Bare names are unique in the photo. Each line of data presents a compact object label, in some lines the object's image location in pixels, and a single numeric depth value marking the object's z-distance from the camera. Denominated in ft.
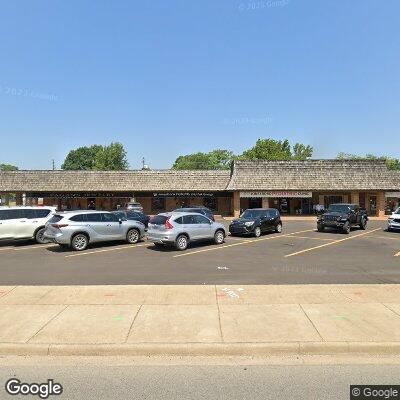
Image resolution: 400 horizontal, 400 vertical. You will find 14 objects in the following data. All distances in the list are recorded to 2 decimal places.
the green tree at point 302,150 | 324.39
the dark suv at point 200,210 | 74.67
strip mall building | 121.90
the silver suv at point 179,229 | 51.48
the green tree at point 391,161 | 361.92
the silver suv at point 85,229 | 51.21
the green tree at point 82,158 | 397.19
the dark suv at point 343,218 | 73.31
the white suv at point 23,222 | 57.26
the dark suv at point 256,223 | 67.00
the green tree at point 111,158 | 284.20
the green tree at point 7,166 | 541.58
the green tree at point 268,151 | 263.29
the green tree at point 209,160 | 372.17
